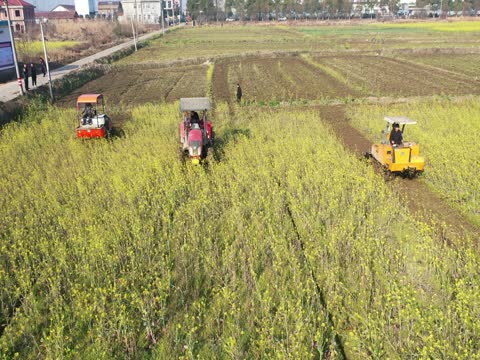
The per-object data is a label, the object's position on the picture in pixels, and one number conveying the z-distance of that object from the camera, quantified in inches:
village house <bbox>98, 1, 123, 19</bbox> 5949.8
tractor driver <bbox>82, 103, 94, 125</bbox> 605.3
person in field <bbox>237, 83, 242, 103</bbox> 867.4
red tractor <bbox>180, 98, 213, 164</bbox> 464.8
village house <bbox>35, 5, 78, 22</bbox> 4222.4
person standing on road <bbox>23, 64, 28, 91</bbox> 901.8
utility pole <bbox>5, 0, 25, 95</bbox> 848.9
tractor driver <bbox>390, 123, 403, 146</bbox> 452.1
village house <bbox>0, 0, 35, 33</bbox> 2896.2
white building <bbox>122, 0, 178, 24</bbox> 5644.7
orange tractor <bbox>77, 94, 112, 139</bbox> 574.5
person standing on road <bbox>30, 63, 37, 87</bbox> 989.2
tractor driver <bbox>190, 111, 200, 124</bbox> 509.5
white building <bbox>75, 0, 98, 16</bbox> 5797.2
